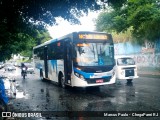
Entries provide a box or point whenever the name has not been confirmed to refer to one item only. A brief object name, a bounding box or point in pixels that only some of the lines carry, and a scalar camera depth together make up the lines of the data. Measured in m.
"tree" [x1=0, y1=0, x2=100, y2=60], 6.79
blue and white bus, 8.88
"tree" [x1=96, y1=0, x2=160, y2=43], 15.91
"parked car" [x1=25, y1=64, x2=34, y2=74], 27.27
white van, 11.30
